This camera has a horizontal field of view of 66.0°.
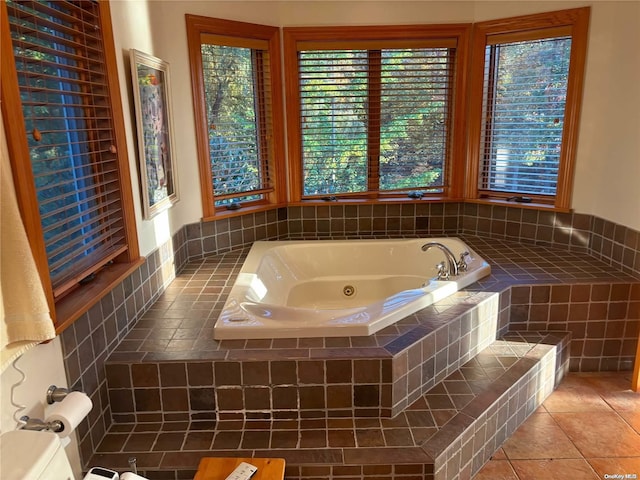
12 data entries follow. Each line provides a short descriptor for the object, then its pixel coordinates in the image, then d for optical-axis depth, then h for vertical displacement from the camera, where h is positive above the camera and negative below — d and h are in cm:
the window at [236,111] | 319 +11
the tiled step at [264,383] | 204 -104
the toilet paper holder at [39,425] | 145 -84
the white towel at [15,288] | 128 -41
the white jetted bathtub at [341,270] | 302 -96
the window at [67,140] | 151 -3
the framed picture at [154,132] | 244 -1
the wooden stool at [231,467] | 170 -117
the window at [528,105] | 321 +11
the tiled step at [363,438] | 182 -120
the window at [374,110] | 357 +10
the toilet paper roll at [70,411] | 147 -83
